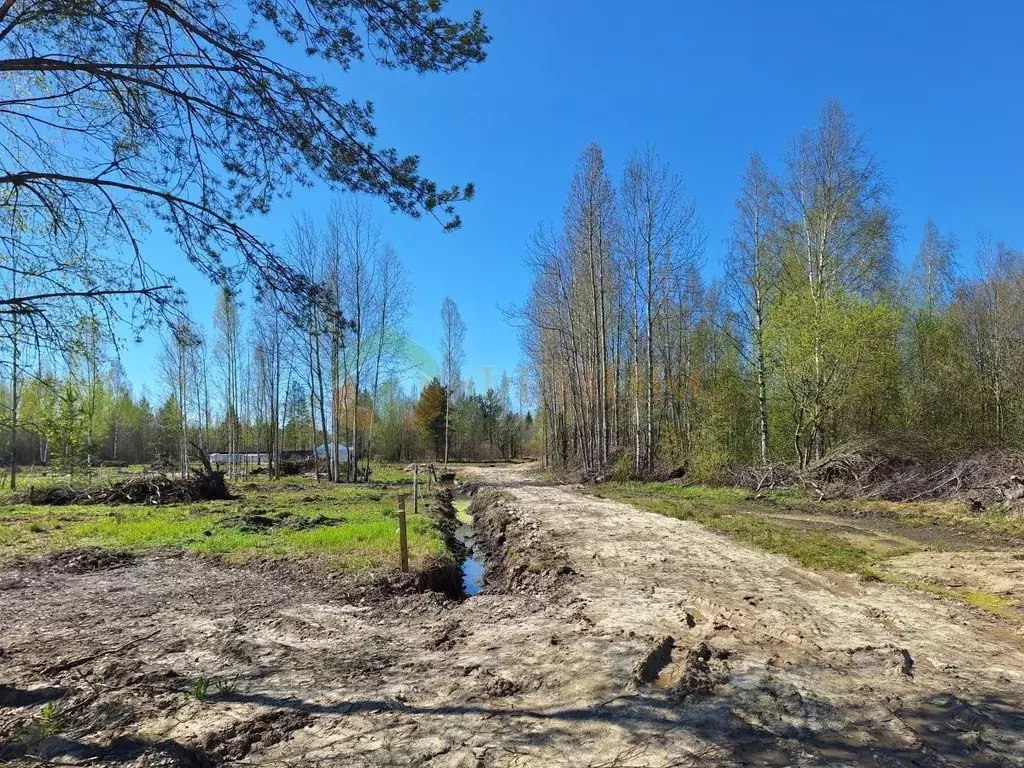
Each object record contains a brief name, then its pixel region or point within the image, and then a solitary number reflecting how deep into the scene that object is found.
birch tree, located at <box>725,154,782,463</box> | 22.06
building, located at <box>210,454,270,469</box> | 38.13
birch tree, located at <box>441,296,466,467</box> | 46.31
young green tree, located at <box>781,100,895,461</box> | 20.20
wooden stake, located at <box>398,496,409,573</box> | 8.05
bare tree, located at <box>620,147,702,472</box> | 24.14
